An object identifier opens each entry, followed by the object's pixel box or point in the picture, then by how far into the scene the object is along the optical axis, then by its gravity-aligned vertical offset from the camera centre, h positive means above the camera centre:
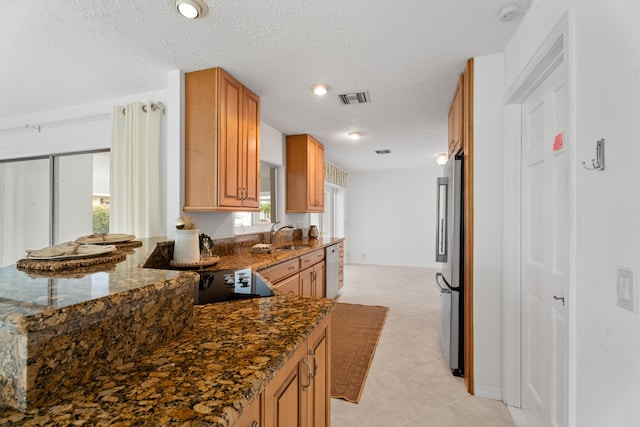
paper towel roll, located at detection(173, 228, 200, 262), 2.07 -0.24
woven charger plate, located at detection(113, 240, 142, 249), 1.96 -0.22
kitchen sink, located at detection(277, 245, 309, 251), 3.48 -0.42
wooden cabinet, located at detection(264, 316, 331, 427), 0.79 -0.55
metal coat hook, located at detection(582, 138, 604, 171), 0.93 +0.18
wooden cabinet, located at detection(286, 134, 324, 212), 4.05 +0.59
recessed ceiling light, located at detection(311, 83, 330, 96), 2.51 +1.09
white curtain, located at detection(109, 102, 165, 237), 2.55 +0.33
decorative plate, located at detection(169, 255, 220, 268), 2.04 -0.36
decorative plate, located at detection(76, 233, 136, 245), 1.77 -0.17
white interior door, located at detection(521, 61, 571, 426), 1.42 -0.19
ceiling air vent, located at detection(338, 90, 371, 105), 2.69 +1.10
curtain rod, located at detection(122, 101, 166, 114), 2.57 +0.94
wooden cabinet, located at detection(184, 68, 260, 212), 2.24 +0.58
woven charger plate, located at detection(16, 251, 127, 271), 1.03 -0.19
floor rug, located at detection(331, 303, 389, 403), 2.16 -1.26
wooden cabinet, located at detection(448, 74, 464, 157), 2.31 +0.82
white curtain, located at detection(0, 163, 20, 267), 3.41 -0.06
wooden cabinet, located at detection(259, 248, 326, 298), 2.56 -0.63
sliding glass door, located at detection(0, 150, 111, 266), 2.99 +0.14
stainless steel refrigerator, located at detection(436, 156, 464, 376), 2.26 -0.44
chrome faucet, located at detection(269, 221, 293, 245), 3.74 -0.29
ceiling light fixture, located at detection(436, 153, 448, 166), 4.93 +0.95
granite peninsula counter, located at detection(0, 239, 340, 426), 0.53 -0.36
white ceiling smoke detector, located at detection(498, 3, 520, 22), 1.55 +1.10
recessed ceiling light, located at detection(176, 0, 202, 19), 1.51 +1.08
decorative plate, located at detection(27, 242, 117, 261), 1.11 -0.16
